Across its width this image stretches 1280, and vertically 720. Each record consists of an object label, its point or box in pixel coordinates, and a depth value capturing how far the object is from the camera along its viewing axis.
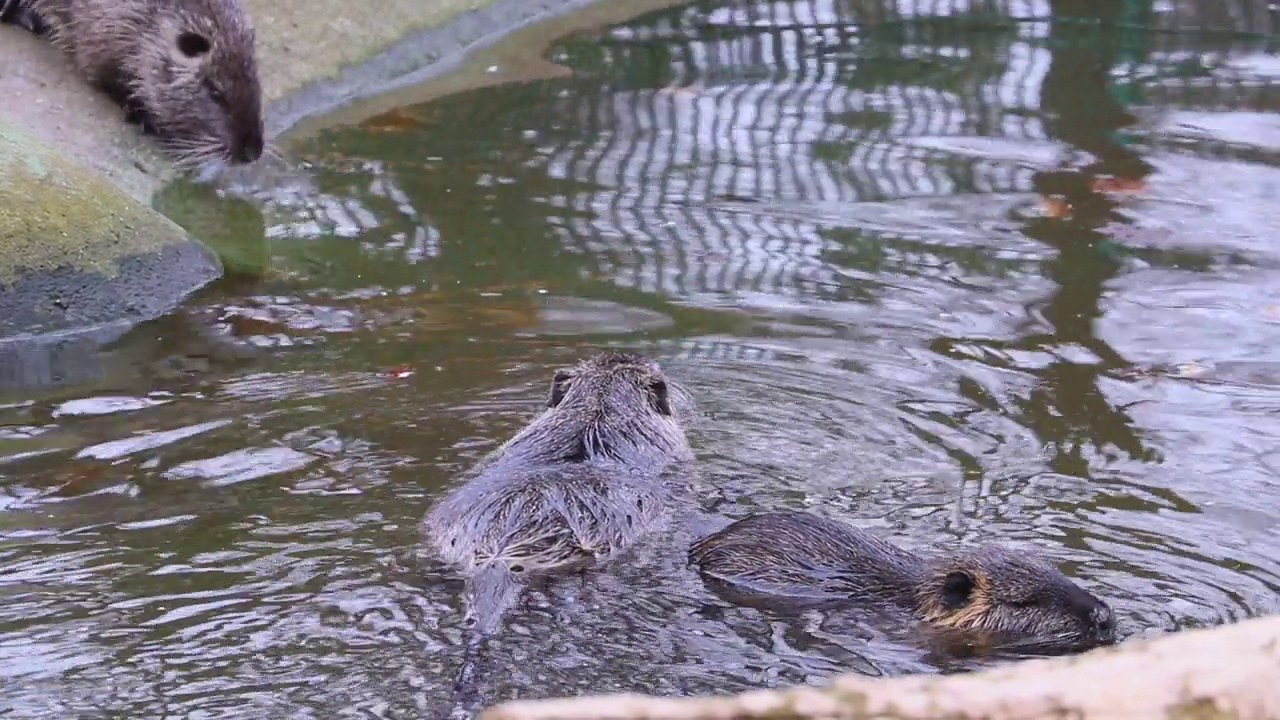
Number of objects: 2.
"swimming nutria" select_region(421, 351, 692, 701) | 7.79
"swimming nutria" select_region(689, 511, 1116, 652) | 7.39
